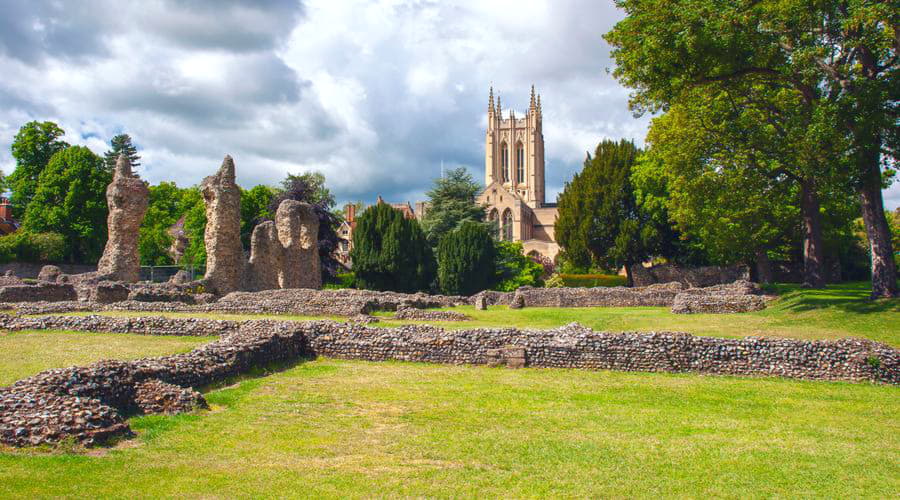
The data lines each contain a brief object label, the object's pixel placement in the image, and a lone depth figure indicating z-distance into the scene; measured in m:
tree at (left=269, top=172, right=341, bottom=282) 50.31
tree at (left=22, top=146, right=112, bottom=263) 44.91
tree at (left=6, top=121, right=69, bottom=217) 47.06
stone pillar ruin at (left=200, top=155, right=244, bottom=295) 30.27
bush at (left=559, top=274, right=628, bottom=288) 43.75
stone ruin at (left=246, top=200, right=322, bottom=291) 35.25
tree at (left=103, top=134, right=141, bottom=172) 65.06
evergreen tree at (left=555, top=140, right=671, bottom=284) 46.19
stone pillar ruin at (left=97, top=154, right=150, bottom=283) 30.98
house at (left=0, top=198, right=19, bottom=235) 59.17
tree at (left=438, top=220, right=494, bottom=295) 41.88
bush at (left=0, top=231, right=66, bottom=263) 42.85
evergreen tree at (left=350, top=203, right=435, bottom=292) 41.25
